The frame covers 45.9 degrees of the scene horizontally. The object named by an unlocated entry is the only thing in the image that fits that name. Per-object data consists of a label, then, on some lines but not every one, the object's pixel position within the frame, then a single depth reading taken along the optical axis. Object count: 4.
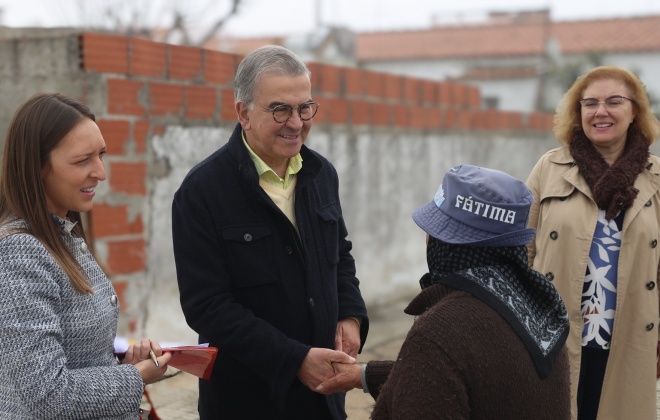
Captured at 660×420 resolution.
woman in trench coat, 3.39
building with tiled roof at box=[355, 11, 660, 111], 28.50
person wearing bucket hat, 1.78
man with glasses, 2.54
